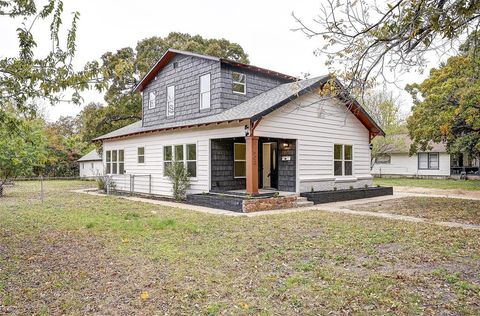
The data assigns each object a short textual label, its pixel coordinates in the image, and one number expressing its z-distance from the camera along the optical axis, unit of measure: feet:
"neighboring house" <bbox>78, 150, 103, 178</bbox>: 101.67
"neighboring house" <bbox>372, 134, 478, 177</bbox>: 97.19
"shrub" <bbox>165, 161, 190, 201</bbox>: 46.19
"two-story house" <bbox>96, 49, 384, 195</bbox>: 42.80
